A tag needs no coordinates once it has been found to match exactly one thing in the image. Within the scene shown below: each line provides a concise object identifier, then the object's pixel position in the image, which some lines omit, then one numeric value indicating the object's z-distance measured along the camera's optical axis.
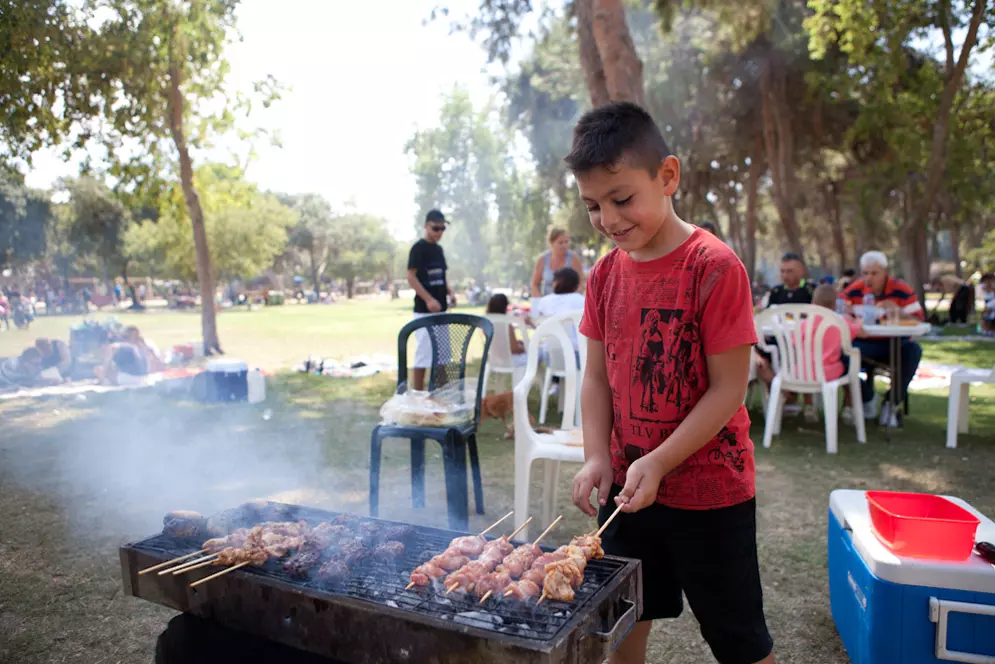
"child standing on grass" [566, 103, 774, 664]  1.87
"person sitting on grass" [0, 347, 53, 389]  10.66
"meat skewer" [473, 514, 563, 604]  1.94
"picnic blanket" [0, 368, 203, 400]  10.17
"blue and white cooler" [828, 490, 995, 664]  2.31
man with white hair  7.38
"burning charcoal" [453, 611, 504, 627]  1.76
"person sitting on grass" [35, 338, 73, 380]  11.27
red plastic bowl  2.39
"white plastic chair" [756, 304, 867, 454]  6.43
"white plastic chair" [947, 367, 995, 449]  6.15
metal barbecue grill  1.68
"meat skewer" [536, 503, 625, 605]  1.86
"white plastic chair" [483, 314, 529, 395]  8.04
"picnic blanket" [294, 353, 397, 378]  12.00
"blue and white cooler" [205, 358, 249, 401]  9.21
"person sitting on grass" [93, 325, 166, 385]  10.85
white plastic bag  4.46
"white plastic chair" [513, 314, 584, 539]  3.96
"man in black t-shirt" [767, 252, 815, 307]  7.77
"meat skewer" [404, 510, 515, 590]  2.02
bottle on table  7.34
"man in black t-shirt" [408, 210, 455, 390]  7.83
